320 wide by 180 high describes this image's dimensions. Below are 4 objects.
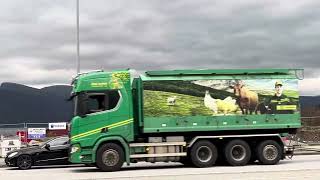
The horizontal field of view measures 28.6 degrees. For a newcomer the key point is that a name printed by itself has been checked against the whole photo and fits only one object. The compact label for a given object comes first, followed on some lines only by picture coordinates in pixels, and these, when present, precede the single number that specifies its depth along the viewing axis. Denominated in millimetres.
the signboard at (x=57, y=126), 33281
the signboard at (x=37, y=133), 32781
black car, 24156
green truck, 21172
